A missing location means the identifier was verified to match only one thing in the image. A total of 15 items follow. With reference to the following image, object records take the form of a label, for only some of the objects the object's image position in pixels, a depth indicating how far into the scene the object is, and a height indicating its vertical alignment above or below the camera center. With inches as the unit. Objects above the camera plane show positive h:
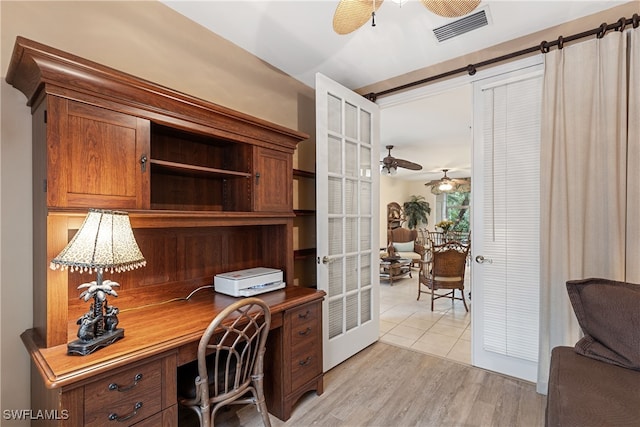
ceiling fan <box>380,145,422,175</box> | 201.0 +33.4
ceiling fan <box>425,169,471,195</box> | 290.4 +28.2
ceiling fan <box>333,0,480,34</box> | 57.7 +39.9
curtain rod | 75.5 +46.8
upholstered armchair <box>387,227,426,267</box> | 258.7 -31.1
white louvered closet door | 91.7 -3.5
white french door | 96.6 -1.7
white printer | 78.1 -18.2
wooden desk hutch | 48.3 -1.0
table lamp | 46.7 -7.3
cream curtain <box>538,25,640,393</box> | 74.6 +10.0
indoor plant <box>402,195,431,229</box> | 383.2 +0.4
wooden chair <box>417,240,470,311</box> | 157.8 -28.4
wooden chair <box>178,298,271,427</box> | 55.8 -32.5
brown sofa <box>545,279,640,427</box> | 47.0 -29.5
